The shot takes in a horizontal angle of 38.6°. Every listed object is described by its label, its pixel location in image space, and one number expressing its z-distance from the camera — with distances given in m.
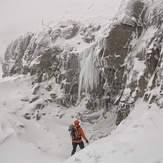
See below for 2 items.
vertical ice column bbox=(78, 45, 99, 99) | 10.50
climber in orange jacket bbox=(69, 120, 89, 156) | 6.39
